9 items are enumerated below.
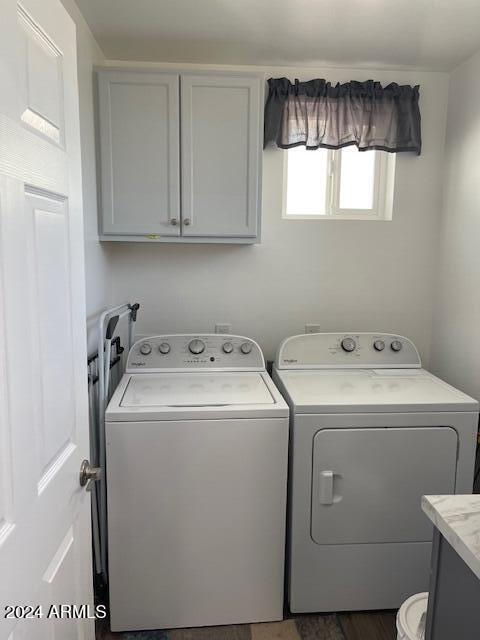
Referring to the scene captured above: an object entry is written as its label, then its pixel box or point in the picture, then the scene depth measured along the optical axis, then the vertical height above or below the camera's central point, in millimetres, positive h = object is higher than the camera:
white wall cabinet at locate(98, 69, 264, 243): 2117 +509
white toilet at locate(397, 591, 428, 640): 1227 -984
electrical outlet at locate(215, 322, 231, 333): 2582 -358
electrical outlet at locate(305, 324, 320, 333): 2625 -361
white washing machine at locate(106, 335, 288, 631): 1734 -947
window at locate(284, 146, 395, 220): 2635 +469
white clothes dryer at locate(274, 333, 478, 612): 1823 -883
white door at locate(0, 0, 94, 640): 768 -128
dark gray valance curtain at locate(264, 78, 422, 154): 2396 +792
